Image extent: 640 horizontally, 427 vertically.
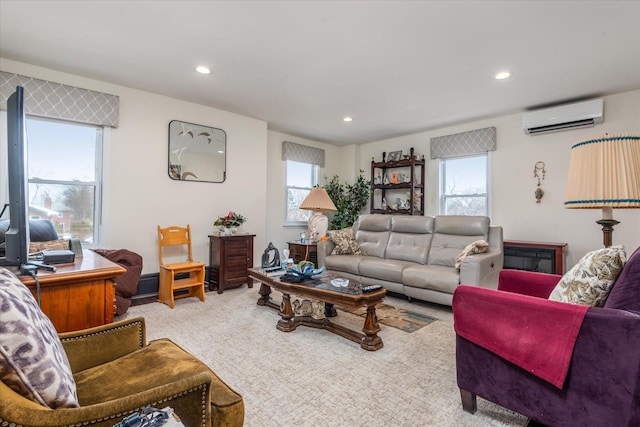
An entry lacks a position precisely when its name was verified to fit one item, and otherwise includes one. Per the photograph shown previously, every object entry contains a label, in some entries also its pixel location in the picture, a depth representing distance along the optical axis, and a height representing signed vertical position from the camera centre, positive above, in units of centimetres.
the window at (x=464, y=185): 484 +48
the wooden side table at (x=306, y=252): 448 -53
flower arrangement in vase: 425 -12
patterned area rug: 288 -100
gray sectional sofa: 327 -49
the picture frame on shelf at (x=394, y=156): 564 +106
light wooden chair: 352 -66
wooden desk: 145 -39
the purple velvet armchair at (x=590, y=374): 117 -66
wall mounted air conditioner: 370 +121
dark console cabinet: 376 -49
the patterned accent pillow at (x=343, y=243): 448 -41
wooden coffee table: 241 -68
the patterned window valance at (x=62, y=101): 300 +115
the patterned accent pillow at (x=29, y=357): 75 -36
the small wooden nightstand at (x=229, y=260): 407 -61
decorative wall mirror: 405 +82
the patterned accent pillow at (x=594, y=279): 139 -28
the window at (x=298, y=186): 580 +53
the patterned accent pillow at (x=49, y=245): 244 -25
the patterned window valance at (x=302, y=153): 559 +112
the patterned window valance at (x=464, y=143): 463 +111
